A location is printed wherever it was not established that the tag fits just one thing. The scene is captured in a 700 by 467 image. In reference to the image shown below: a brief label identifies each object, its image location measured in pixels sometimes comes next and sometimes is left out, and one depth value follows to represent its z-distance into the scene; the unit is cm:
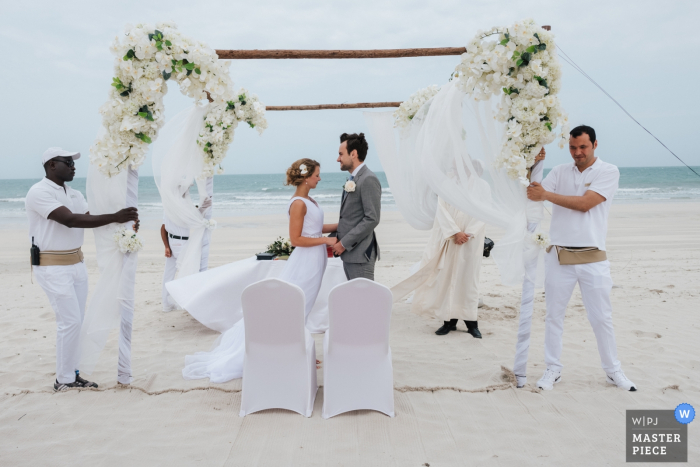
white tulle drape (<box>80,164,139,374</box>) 399
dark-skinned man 383
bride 432
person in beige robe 562
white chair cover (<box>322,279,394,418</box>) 339
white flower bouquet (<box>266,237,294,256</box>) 581
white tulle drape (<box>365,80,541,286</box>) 402
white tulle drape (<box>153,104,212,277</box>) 558
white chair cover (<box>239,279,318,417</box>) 341
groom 446
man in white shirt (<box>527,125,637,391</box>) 380
